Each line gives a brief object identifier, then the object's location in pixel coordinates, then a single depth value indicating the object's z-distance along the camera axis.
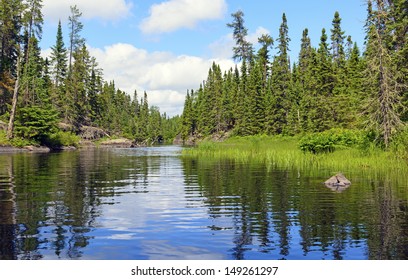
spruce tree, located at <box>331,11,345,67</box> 66.66
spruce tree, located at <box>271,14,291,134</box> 67.88
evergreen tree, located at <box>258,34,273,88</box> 83.00
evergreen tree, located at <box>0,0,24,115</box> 66.74
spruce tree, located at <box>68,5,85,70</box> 90.19
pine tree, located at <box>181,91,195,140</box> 120.31
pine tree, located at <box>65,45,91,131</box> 82.81
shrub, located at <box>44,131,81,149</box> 61.66
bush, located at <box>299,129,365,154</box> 30.05
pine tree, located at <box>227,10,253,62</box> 86.69
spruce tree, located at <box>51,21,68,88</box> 86.69
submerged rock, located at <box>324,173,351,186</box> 17.23
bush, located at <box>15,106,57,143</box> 56.97
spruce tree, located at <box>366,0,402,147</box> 28.11
